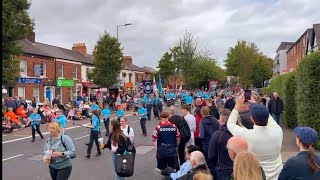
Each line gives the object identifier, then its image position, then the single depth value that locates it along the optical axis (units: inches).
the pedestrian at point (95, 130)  367.6
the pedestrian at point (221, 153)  157.4
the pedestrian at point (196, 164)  142.8
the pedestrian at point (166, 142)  223.9
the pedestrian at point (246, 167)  99.0
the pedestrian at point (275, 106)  536.6
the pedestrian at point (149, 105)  720.5
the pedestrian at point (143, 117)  498.7
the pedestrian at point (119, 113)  471.1
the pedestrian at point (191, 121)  262.9
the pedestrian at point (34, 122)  485.7
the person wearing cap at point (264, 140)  134.4
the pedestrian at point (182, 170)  149.8
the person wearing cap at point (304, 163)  110.7
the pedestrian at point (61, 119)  389.6
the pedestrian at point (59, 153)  189.5
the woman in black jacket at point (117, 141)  212.7
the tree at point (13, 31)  581.8
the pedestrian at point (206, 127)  223.5
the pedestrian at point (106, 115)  496.8
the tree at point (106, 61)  1156.8
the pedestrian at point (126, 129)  251.5
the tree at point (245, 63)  1967.1
